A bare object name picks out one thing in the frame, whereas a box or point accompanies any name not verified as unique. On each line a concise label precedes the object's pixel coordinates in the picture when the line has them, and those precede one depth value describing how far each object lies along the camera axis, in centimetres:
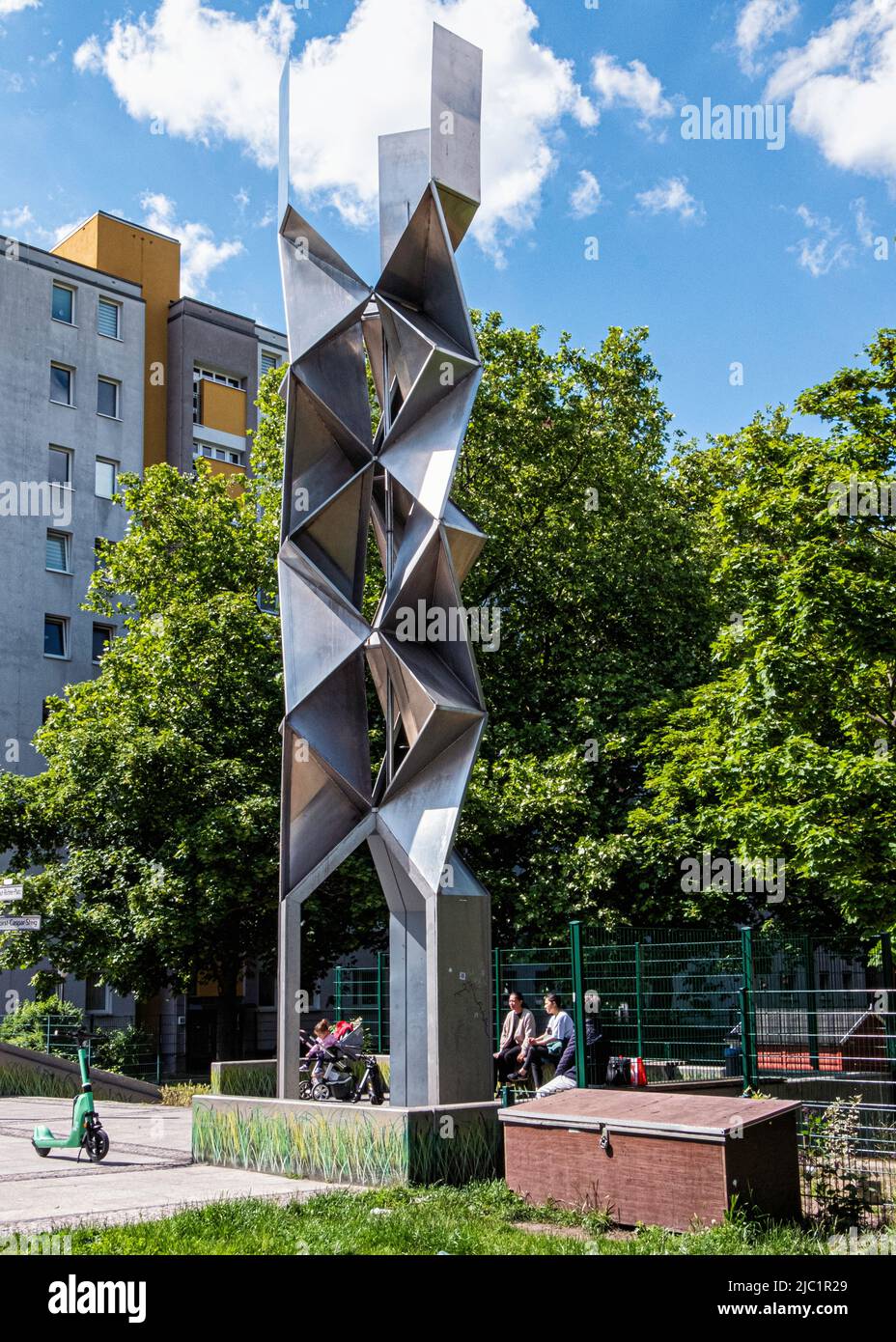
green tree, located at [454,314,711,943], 2467
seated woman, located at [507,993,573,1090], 1590
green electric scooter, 1352
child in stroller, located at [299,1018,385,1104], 1820
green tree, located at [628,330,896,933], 1956
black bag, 1571
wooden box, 890
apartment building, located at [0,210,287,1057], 3841
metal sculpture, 1273
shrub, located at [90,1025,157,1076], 2736
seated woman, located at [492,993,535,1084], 1697
